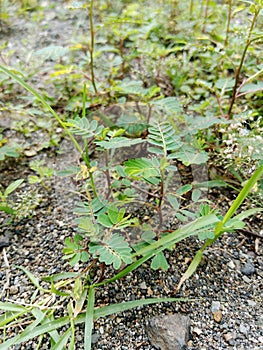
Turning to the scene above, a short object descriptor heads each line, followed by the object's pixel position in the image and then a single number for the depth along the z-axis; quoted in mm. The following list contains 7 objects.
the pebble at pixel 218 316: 253
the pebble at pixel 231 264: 281
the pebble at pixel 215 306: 258
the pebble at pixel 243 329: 248
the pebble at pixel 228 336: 245
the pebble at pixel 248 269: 279
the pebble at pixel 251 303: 262
